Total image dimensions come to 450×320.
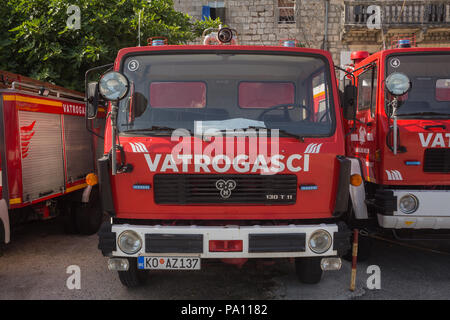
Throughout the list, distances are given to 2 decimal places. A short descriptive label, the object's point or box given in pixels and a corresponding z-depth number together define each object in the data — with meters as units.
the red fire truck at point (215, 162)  3.44
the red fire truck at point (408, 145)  4.52
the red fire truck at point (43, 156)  4.83
